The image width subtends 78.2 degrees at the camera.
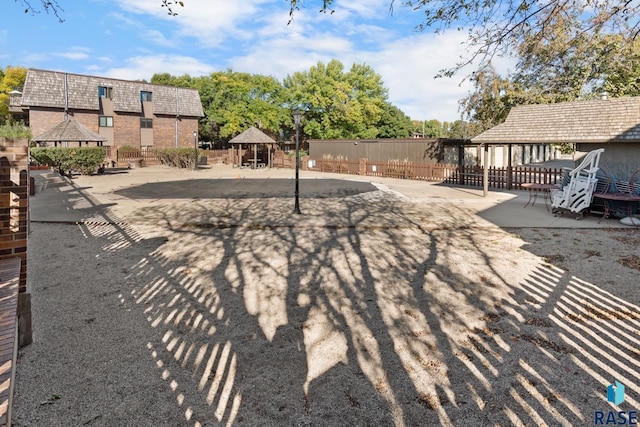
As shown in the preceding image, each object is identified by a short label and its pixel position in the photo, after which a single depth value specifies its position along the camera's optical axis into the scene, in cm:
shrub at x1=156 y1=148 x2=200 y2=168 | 3572
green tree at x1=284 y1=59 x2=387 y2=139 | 4981
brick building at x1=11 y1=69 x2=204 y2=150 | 3962
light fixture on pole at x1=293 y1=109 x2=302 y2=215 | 1325
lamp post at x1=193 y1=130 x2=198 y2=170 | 3382
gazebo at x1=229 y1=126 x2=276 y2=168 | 3261
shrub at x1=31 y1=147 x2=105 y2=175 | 2508
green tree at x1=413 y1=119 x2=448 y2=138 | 12431
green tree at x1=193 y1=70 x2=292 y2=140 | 5034
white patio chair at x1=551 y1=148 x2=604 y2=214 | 1221
